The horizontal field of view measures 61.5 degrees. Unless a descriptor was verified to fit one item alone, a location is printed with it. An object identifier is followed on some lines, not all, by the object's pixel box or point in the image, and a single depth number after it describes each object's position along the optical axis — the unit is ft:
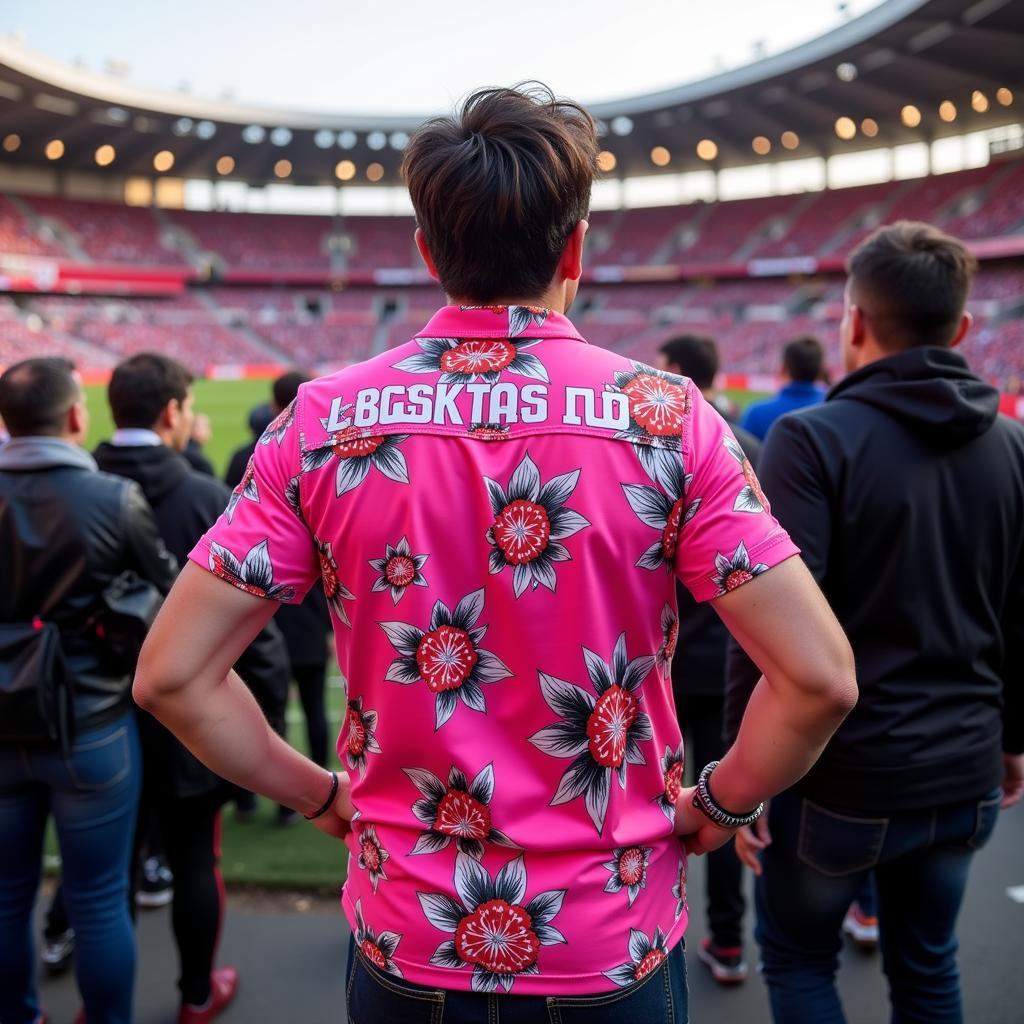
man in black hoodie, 6.57
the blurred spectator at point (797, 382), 14.73
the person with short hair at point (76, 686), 7.93
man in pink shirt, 4.00
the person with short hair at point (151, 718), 8.95
